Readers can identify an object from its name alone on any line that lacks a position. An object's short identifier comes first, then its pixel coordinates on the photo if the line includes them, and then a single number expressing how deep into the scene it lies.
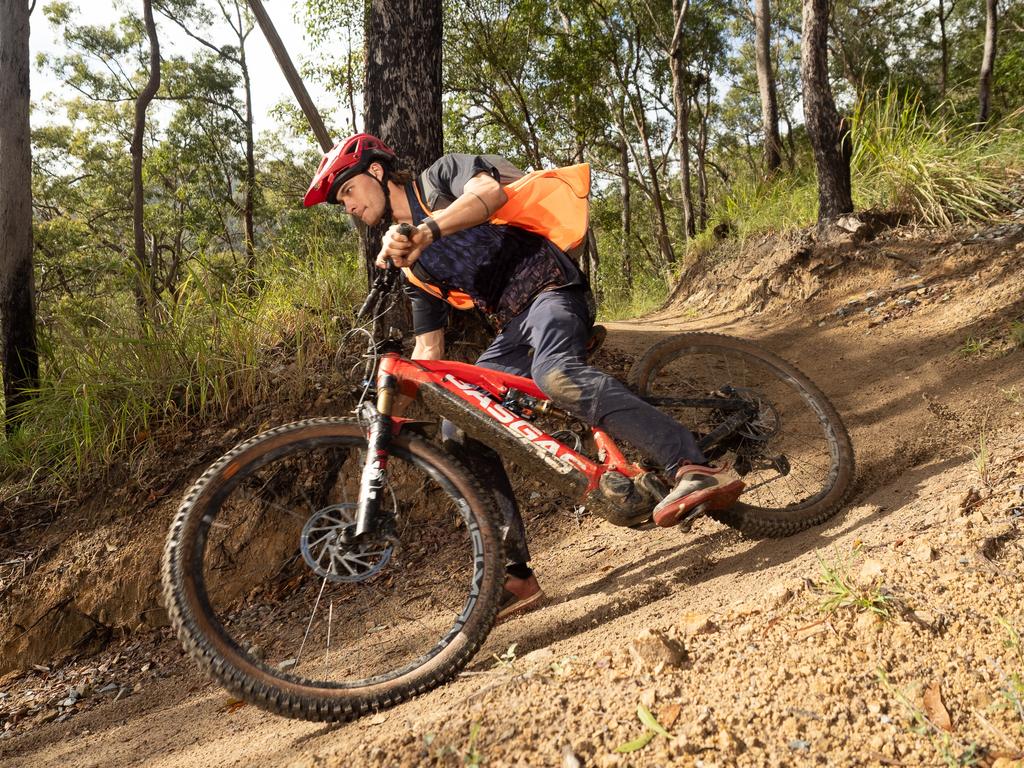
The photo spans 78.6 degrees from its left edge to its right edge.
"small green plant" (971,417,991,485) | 2.23
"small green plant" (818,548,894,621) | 1.66
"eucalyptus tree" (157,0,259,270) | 22.03
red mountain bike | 1.97
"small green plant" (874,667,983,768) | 1.23
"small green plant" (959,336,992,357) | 3.88
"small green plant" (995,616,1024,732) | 1.32
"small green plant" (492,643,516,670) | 1.86
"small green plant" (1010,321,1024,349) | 3.70
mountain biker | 2.27
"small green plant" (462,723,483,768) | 1.46
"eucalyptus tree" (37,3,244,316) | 21.89
